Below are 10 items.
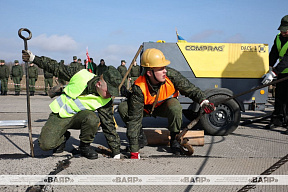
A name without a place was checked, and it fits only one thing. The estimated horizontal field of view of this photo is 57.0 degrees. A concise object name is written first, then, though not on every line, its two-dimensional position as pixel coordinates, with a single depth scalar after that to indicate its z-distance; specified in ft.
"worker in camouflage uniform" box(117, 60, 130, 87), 47.86
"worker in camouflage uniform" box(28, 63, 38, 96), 48.34
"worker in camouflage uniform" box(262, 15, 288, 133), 15.79
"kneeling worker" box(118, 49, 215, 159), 11.12
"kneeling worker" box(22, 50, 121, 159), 10.36
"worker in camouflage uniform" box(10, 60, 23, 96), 48.55
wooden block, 12.78
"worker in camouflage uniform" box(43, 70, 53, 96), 47.32
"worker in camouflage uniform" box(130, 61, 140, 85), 46.80
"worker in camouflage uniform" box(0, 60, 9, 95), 46.26
